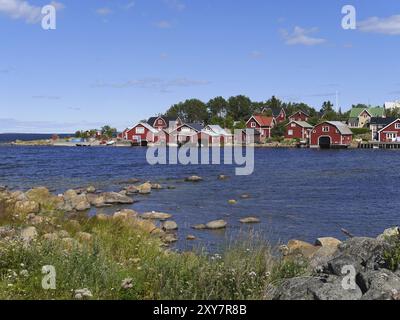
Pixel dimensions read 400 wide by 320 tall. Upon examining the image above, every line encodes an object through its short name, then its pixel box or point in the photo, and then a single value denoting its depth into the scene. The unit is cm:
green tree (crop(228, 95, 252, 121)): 13538
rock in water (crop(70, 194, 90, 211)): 2445
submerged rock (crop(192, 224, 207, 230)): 1914
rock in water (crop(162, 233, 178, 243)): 1635
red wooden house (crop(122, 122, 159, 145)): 10406
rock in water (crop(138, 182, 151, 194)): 3139
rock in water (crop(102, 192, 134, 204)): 2689
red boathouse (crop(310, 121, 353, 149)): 8825
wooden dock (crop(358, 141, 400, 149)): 8838
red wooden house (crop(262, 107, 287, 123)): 12012
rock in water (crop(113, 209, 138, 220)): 1688
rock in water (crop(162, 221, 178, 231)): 1878
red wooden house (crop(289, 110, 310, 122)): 11194
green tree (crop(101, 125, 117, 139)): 12949
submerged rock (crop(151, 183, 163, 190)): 3382
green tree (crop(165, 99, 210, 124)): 13712
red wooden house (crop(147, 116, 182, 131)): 10831
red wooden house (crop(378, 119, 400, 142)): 9002
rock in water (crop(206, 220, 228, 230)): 1922
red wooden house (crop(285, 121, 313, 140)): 10162
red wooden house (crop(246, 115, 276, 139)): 10726
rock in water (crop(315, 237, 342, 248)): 1564
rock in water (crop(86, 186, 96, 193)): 3175
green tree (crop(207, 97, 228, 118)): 13744
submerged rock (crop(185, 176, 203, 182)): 3825
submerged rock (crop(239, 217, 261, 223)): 2084
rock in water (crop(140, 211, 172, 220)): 2147
